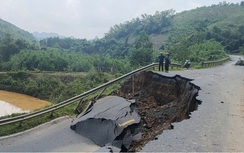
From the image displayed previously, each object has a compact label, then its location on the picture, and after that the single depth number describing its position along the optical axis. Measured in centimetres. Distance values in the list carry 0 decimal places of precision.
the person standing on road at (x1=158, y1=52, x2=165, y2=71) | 1246
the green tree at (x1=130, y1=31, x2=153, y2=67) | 3072
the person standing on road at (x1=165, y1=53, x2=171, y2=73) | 1214
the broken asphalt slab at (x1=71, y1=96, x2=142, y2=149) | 611
